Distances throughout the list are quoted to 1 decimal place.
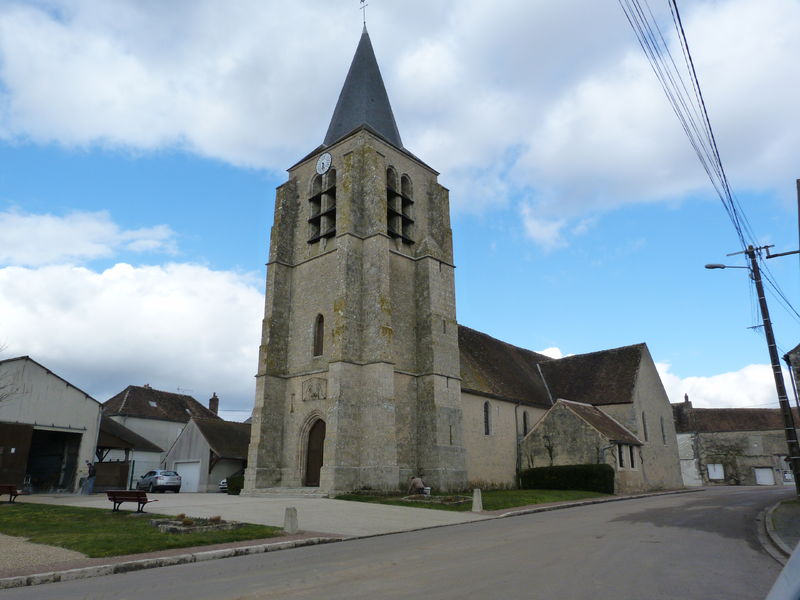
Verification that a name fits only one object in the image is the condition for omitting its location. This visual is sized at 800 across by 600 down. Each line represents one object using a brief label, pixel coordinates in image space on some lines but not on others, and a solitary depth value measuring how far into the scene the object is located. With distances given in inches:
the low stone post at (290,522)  451.5
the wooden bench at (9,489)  697.6
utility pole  640.6
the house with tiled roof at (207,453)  1209.4
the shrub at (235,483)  1014.4
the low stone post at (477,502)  654.5
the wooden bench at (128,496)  552.4
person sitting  834.2
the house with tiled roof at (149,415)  1546.5
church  890.1
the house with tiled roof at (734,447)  1843.0
